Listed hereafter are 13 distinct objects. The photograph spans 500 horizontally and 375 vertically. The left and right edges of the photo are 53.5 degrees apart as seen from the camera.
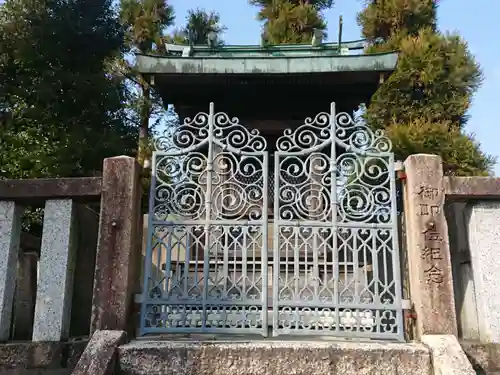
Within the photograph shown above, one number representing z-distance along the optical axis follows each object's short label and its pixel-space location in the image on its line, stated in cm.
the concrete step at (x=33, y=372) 431
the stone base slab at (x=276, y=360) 405
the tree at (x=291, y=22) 1495
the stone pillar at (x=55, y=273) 445
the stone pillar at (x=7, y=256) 459
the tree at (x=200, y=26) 1411
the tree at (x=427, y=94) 1215
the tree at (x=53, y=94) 1099
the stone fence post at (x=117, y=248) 441
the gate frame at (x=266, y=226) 441
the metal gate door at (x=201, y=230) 448
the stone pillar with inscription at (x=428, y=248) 432
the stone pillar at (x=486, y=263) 443
